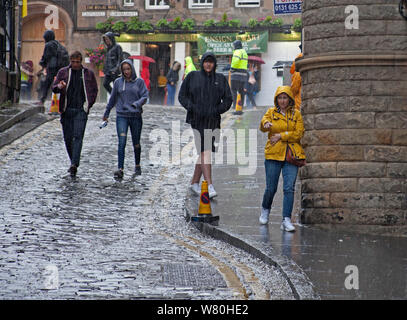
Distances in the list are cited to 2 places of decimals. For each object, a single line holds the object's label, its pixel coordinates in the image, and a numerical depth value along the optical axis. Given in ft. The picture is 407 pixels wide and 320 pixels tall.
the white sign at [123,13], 141.18
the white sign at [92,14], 142.31
